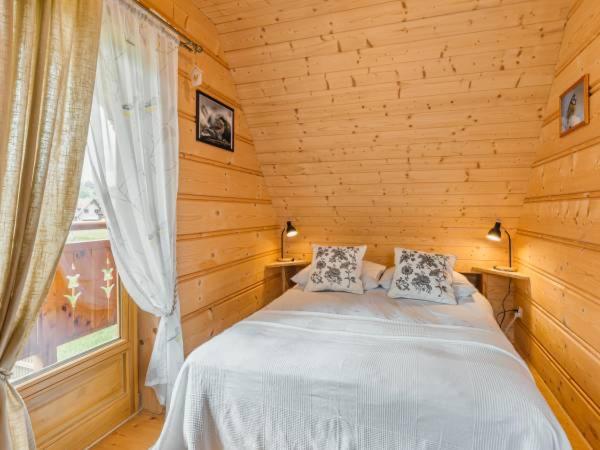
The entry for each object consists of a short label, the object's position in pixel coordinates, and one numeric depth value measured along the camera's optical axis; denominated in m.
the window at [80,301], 1.44
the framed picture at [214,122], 2.15
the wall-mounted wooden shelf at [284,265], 3.15
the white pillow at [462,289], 2.47
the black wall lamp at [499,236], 2.67
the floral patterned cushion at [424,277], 2.41
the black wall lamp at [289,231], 3.23
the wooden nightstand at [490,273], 2.54
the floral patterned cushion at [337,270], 2.65
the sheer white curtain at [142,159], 1.42
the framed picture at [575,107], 1.66
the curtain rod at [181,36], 1.57
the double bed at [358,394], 1.17
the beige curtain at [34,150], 1.00
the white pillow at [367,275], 2.73
